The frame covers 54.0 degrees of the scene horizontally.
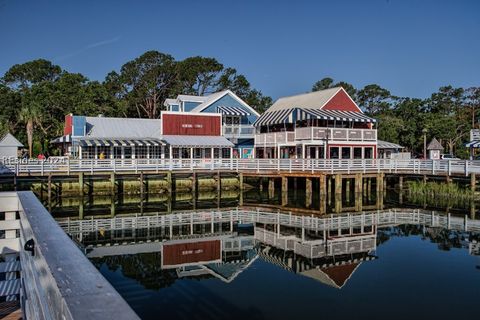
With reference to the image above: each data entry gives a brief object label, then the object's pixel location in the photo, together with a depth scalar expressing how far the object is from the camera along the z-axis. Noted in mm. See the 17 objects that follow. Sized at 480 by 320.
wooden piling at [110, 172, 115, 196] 29703
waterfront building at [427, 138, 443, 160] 39688
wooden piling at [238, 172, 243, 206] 32844
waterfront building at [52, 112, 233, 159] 34000
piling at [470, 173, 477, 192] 27453
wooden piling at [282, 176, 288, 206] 30953
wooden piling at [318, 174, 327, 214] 28688
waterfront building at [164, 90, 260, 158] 39469
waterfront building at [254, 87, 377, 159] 34031
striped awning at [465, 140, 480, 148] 32619
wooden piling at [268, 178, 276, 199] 32197
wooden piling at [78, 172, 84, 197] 29000
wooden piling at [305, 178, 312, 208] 29644
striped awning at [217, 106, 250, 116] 39188
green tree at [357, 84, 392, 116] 69750
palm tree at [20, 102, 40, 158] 39931
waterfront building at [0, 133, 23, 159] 37438
